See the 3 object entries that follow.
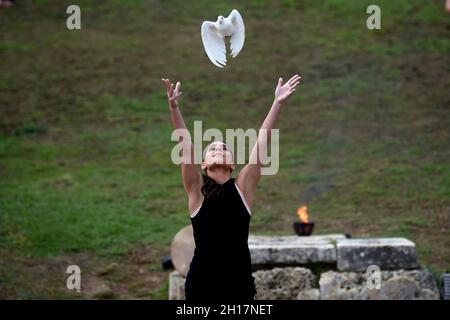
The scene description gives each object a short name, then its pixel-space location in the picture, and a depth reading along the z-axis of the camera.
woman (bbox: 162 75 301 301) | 12.48
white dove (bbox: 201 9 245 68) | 13.49
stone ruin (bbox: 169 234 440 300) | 19.03
